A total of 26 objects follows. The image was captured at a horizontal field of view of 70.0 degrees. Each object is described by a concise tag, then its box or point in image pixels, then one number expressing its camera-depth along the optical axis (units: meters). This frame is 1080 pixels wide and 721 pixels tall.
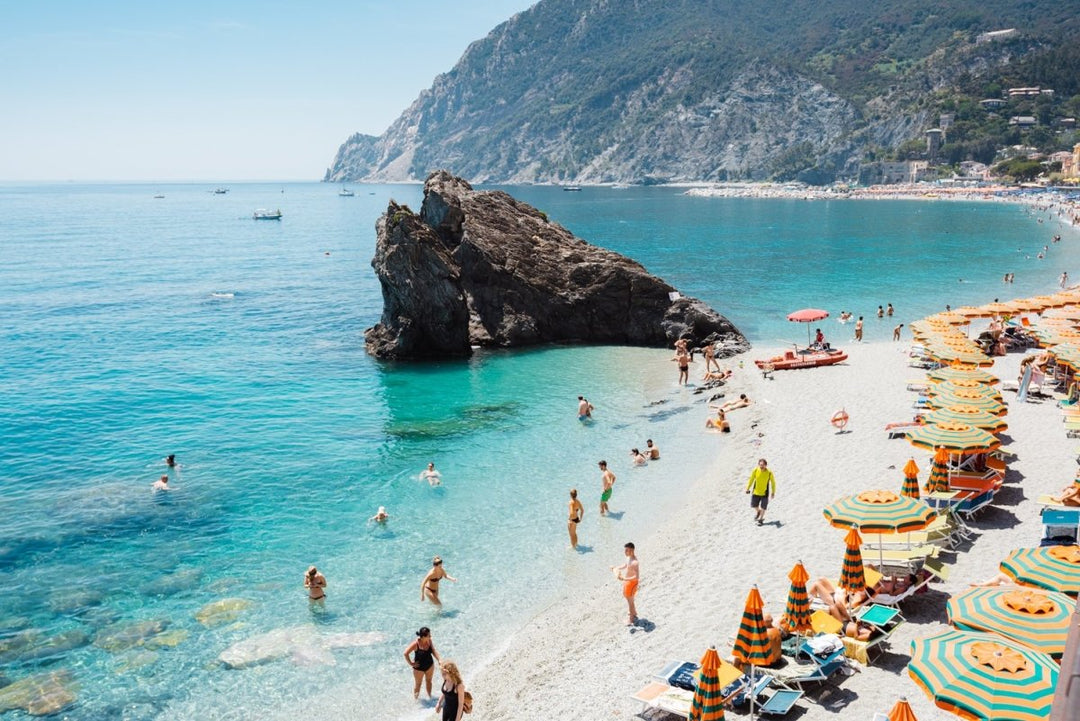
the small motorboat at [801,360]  33.16
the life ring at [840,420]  24.06
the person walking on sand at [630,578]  14.02
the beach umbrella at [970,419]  17.58
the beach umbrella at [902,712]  8.27
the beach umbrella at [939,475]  16.42
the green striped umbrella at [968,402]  18.80
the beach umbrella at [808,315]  34.68
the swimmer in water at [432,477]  22.36
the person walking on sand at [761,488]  17.73
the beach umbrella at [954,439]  16.47
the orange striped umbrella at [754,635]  10.65
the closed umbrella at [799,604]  11.55
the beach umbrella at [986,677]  7.80
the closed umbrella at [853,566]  12.44
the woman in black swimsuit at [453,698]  11.04
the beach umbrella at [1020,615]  9.15
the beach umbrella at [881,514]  12.81
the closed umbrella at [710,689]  9.47
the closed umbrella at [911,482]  15.80
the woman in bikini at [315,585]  15.91
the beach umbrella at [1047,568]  10.66
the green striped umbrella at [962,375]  22.14
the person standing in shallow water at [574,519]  18.03
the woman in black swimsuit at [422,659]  12.54
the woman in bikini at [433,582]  15.59
